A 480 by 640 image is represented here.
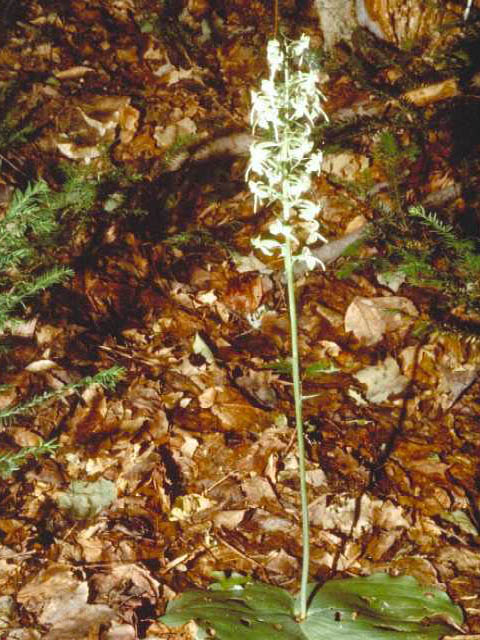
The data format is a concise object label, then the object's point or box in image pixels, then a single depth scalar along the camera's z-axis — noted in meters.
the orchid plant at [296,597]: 1.90
